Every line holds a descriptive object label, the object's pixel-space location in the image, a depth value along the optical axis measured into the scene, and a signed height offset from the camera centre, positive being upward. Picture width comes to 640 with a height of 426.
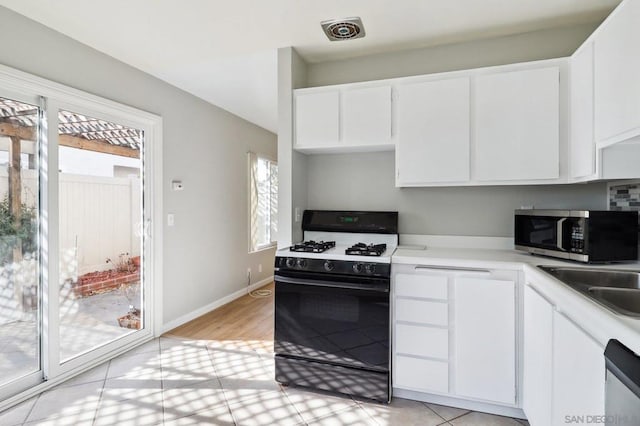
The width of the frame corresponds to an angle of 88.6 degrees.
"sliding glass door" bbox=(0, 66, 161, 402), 2.11 -0.15
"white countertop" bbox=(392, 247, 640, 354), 1.01 -0.33
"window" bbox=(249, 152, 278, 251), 4.82 +0.14
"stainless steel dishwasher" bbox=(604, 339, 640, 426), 0.88 -0.50
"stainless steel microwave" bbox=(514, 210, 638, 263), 1.79 -0.13
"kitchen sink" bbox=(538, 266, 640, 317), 1.41 -0.34
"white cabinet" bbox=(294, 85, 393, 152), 2.37 +0.69
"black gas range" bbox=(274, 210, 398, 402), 2.05 -0.70
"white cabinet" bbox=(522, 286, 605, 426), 1.17 -0.66
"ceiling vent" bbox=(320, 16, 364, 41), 2.20 +1.27
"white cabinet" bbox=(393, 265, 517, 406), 1.91 -0.73
